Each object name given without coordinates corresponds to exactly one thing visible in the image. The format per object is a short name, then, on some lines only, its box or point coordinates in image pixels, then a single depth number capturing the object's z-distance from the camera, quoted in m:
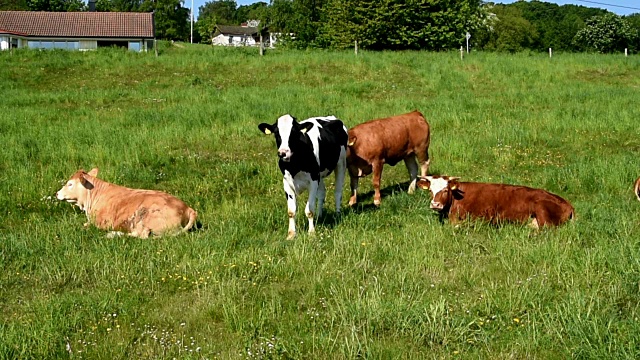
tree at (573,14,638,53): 91.19
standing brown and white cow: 10.70
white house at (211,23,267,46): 135.38
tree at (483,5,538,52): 84.50
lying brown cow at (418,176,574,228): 8.06
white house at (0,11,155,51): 61.56
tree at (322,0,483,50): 50.28
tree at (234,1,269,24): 167.62
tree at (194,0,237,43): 166.09
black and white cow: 8.10
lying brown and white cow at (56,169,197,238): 8.16
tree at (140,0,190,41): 87.62
